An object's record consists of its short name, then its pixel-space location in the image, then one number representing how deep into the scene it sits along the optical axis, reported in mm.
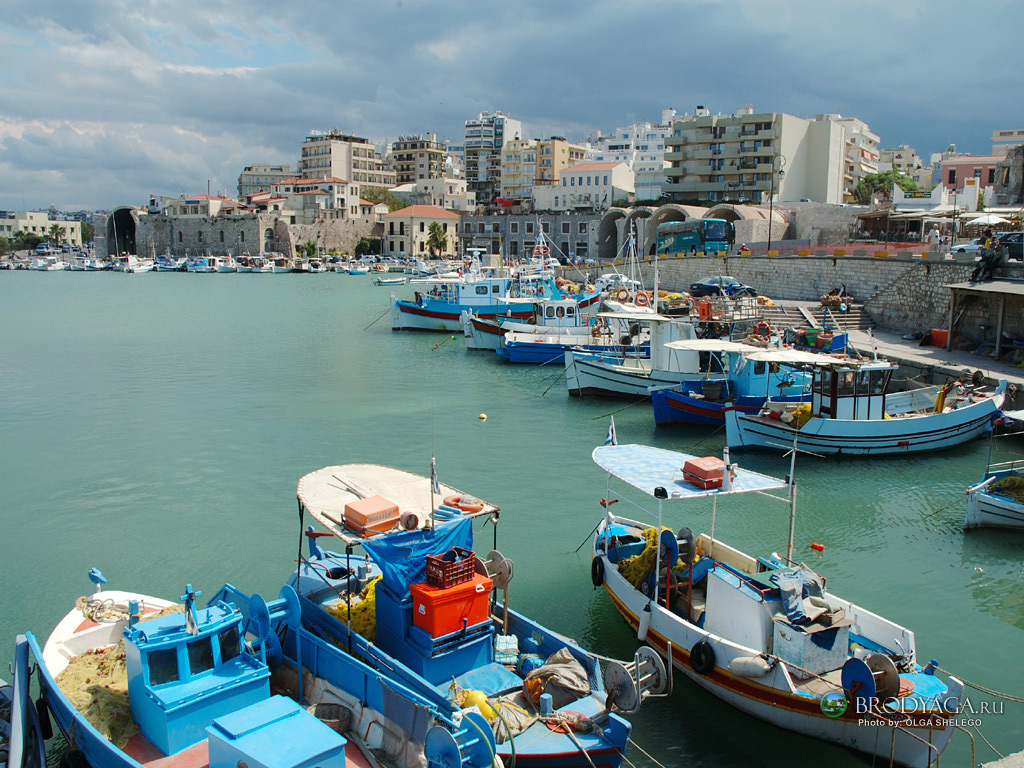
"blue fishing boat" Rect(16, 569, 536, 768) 6258
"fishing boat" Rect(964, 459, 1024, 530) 13523
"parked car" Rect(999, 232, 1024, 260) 26922
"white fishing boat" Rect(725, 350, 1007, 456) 17828
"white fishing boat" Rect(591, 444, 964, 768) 7672
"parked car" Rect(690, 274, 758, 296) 39062
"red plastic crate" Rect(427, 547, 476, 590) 7703
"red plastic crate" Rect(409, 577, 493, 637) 7617
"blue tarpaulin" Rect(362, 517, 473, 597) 7910
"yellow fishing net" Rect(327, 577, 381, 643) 8414
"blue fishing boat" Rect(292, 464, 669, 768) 7141
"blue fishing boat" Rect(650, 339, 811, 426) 20469
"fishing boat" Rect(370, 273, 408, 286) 74312
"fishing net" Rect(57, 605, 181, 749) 7293
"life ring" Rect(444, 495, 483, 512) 9008
